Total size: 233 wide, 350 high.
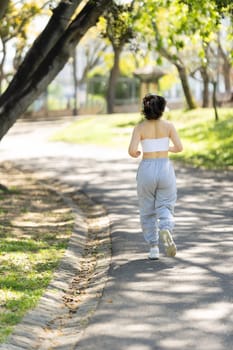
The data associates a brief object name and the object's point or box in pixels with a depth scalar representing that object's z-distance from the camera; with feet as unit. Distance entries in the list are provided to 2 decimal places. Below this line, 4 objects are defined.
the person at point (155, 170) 30.37
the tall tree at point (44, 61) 50.72
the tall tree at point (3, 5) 51.08
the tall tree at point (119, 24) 59.62
